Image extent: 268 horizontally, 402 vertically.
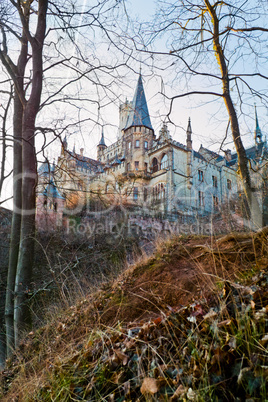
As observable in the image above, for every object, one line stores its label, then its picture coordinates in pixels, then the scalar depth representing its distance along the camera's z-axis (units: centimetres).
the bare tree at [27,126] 600
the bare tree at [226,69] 591
